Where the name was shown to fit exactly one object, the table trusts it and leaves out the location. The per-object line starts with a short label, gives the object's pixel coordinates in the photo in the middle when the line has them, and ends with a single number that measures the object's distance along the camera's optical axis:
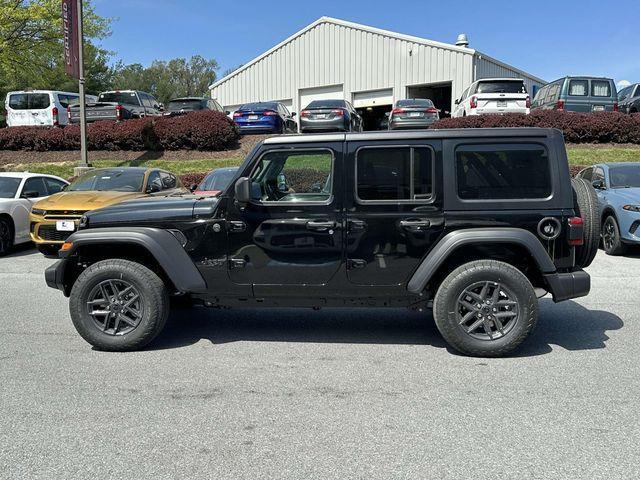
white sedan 10.13
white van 21.69
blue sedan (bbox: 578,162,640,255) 8.98
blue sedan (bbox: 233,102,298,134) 19.86
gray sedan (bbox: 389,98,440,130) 18.45
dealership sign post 16.36
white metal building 27.61
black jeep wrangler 4.59
